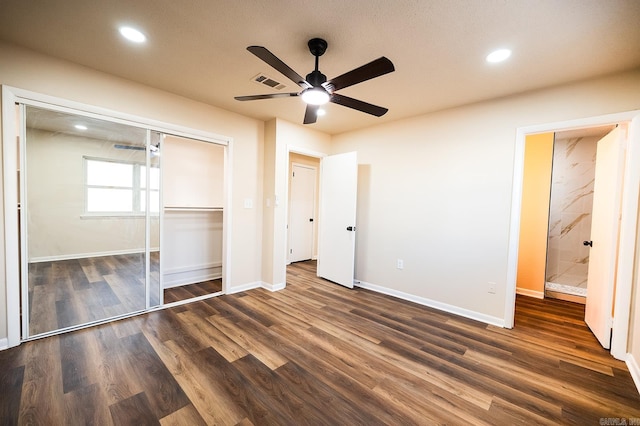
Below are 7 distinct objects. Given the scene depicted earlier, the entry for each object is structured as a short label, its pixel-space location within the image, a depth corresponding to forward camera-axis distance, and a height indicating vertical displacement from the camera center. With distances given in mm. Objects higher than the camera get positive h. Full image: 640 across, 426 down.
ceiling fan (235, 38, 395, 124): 1571 +861
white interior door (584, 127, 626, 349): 2396 -225
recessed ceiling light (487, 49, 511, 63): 2021 +1253
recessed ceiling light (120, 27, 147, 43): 1915 +1256
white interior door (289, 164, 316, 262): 5625 -187
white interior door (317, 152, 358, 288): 4020 -226
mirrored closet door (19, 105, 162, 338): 2338 -244
